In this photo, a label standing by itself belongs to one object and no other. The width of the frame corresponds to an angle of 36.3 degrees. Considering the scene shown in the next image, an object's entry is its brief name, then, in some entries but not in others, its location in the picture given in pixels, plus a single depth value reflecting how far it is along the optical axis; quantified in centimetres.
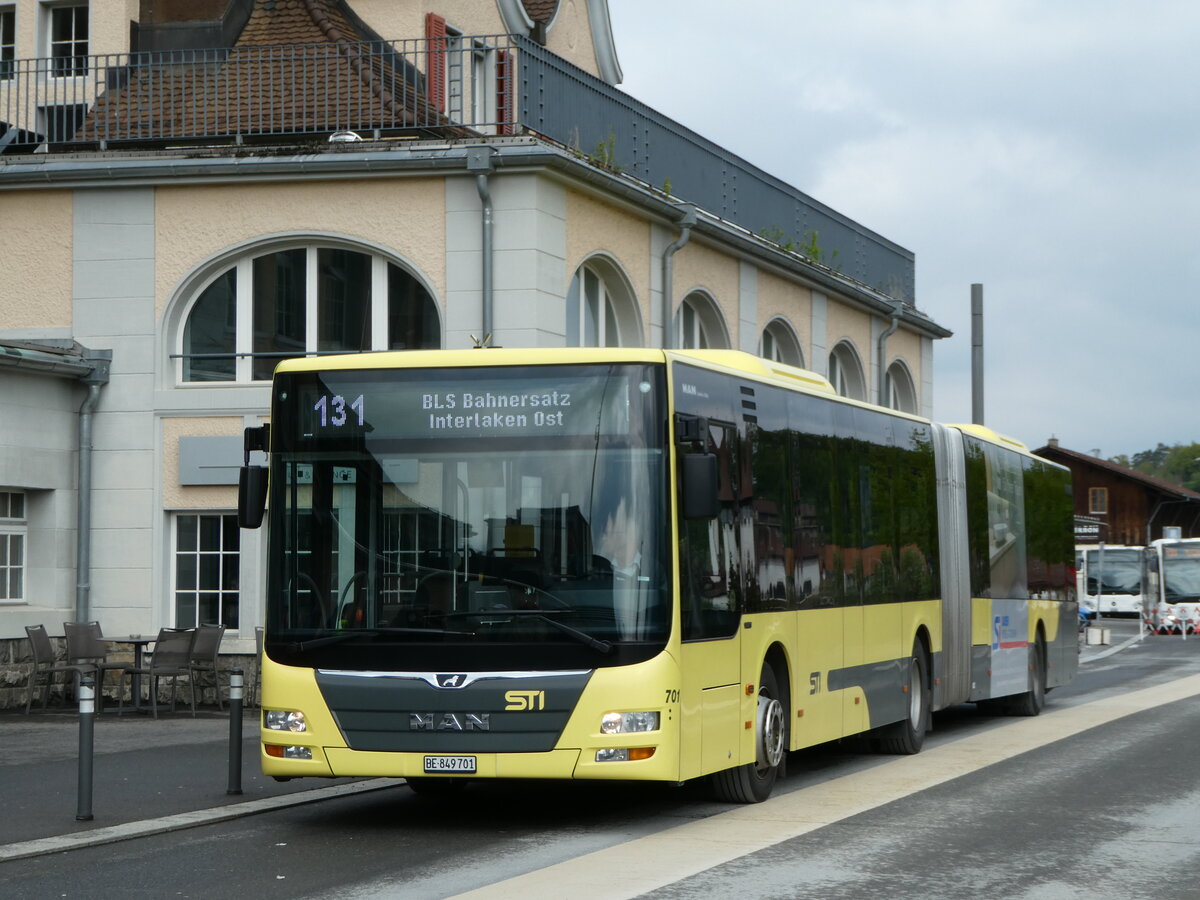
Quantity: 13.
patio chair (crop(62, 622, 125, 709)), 1936
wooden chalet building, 9556
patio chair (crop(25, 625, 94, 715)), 1894
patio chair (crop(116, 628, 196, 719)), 1888
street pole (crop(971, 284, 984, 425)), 3238
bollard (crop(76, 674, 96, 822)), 1105
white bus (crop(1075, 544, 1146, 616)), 7256
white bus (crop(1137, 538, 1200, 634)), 5409
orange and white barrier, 5397
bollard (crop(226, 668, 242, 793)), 1256
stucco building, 1983
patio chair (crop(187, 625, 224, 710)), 1933
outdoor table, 1889
